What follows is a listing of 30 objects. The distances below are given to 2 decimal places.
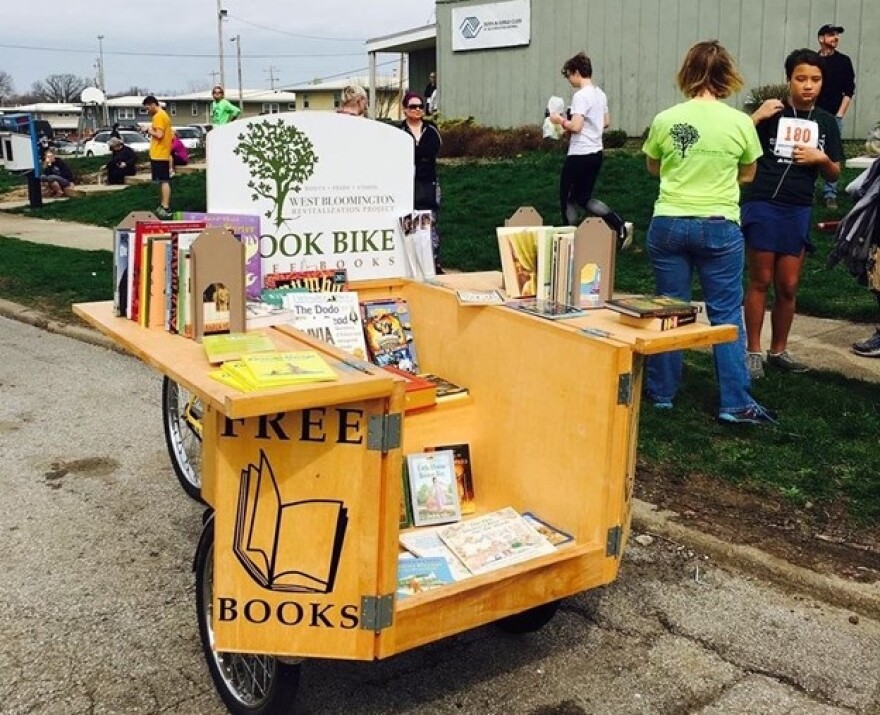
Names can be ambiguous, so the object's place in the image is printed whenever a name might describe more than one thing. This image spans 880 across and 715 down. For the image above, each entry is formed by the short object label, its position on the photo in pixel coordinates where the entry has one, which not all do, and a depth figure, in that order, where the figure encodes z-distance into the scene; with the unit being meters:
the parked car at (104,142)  40.38
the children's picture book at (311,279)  4.09
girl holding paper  5.49
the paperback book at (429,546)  3.06
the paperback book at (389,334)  4.15
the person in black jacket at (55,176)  20.93
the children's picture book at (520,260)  3.92
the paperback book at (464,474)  3.79
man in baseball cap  10.31
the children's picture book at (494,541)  3.11
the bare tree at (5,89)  119.75
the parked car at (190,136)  41.72
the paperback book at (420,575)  2.90
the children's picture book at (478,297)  3.75
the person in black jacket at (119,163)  22.59
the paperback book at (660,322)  3.25
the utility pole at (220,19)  64.38
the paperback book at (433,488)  3.62
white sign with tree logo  3.94
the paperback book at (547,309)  3.49
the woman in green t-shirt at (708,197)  4.92
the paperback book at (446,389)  3.81
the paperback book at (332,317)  3.91
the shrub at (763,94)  15.79
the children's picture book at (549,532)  3.28
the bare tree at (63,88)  118.56
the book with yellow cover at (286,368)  2.55
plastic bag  9.90
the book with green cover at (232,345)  2.83
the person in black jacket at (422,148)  8.50
